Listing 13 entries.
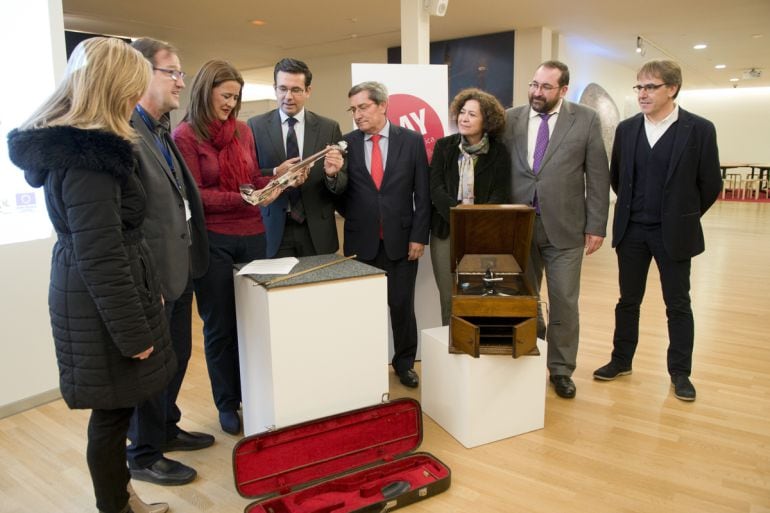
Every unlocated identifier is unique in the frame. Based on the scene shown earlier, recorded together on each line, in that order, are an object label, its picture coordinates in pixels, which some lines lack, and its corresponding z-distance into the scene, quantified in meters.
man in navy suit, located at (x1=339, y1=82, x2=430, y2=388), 2.90
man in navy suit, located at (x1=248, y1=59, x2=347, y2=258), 2.69
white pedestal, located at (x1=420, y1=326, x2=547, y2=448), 2.43
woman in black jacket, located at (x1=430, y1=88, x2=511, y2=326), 2.81
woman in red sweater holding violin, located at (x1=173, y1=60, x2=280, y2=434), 2.32
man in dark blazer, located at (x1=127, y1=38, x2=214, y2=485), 1.94
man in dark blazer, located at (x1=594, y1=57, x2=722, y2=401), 2.77
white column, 4.98
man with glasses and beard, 2.78
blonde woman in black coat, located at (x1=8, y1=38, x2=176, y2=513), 1.48
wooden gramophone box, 2.36
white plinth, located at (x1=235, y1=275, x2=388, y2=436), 2.08
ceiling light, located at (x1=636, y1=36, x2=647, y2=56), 9.27
